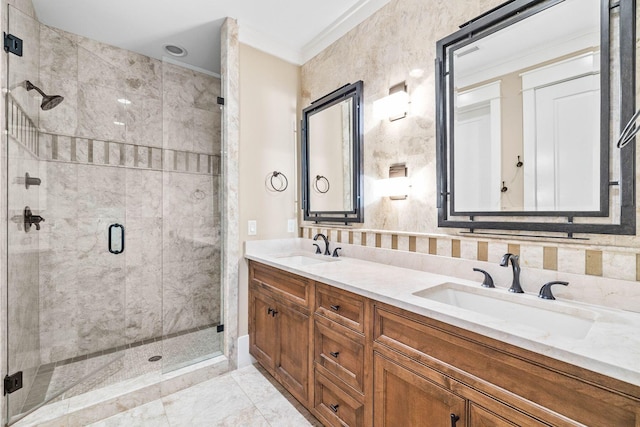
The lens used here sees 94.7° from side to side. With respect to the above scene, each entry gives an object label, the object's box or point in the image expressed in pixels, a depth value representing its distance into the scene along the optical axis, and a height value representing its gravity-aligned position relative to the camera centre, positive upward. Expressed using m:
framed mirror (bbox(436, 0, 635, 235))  1.12 +0.41
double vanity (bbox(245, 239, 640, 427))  0.75 -0.48
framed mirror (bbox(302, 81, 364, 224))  2.22 +0.44
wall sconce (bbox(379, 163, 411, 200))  1.84 +0.17
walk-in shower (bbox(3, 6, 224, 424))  1.96 -0.03
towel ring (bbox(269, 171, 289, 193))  2.59 +0.26
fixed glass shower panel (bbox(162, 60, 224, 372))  2.53 +0.00
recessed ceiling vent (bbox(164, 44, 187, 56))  2.61 +1.47
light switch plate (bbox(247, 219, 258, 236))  2.44 -0.13
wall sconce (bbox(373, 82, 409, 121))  1.85 +0.69
